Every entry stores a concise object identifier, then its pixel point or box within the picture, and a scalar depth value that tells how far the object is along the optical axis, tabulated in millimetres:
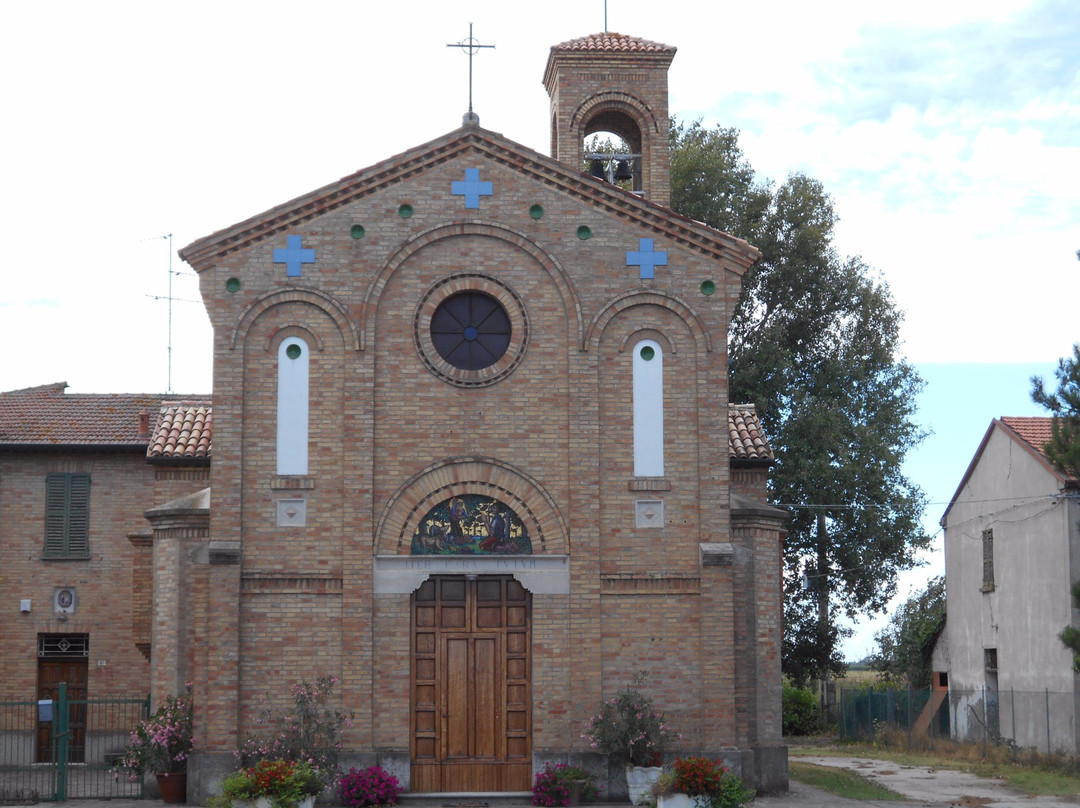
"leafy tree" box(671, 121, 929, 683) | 37250
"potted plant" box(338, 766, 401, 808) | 18750
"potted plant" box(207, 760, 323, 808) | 17172
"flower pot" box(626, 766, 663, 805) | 18953
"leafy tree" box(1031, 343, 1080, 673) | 23625
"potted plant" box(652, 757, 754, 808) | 17531
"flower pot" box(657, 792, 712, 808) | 17516
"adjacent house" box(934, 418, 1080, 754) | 27016
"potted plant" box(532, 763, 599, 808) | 19031
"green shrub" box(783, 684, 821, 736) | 40031
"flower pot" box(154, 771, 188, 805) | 19422
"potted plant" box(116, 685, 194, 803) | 19422
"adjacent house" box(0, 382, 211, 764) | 27016
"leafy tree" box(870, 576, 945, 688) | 36500
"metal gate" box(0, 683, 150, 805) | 23656
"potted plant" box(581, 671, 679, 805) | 19062
